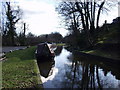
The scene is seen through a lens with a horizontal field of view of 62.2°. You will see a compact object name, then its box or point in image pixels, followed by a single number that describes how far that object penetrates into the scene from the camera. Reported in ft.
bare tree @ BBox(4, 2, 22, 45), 81.25
